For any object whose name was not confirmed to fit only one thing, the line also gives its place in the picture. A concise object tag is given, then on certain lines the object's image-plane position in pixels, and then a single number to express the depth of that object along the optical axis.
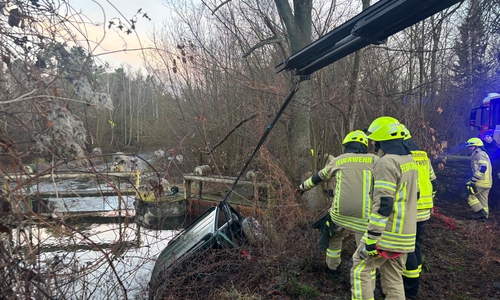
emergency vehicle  9.66
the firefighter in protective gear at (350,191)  3.76
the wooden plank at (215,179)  7.31
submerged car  3.84
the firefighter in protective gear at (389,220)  2.92
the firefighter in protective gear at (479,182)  7.05
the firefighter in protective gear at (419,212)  3.50
